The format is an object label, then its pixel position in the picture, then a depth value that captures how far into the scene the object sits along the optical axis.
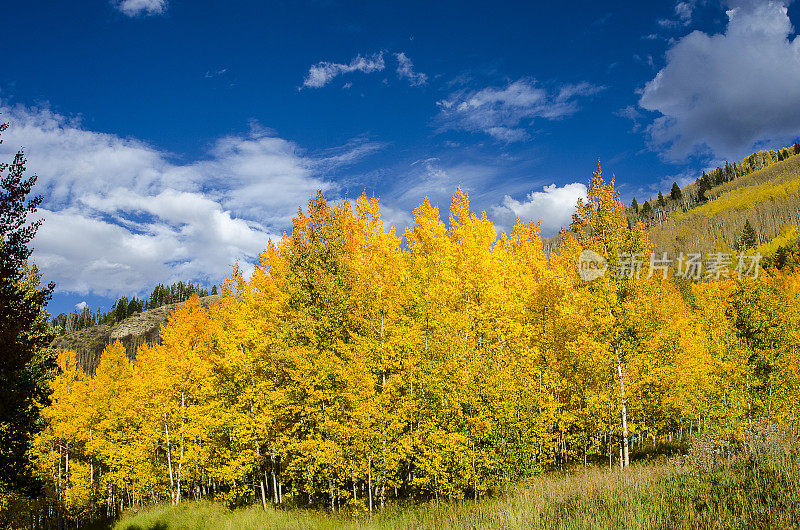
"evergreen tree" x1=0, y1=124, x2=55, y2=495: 10.73
